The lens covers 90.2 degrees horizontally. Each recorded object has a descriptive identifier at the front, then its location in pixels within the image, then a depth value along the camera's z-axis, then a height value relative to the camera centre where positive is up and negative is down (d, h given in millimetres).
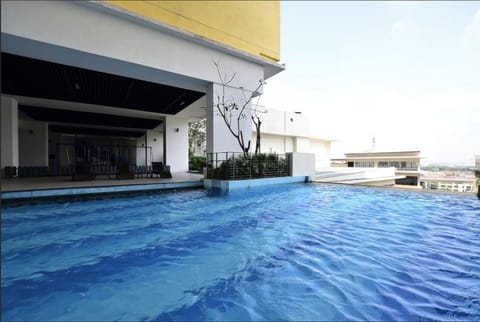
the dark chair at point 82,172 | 8295 -253
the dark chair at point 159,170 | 9841 -245
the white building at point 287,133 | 20031 +2641
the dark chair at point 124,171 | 8991 -248
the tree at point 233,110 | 8742 +2028
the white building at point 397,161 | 27898 +74
